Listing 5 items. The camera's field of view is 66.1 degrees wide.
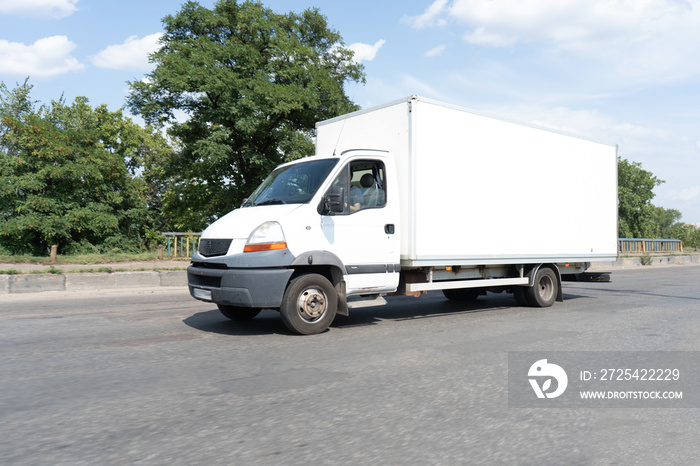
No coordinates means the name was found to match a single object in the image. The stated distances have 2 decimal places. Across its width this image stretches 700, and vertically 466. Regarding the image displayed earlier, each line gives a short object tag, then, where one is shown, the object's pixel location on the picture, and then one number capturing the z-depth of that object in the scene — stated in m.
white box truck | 6.76
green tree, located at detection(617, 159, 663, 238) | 60.31
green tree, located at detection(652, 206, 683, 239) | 135.88
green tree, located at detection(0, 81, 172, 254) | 23.73
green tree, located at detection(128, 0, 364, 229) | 24.98
